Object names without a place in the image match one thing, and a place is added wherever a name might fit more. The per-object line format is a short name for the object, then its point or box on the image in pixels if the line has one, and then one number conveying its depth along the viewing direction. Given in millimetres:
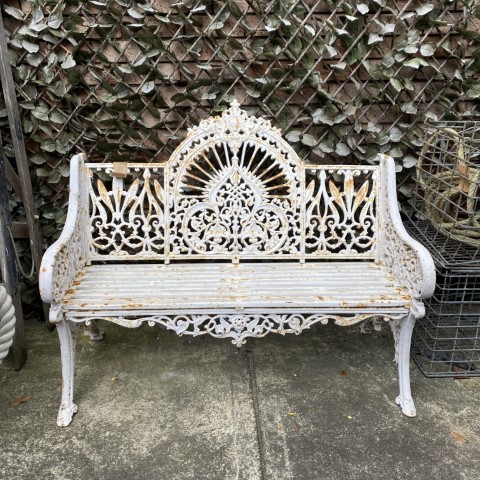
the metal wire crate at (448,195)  2227
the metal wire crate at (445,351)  2402
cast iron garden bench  2076
